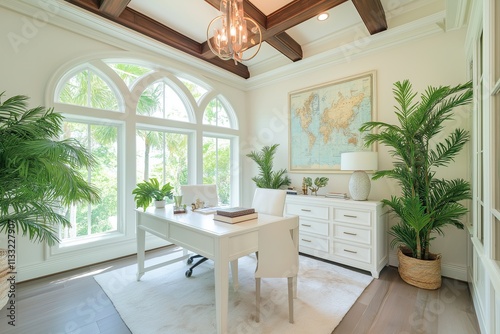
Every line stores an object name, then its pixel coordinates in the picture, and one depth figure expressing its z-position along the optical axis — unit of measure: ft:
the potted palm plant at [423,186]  7.72
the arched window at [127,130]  10.03
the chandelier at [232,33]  5.94
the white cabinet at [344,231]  9.11
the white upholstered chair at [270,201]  8.53
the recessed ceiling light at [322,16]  9.95
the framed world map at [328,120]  11.08
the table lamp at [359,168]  9.35
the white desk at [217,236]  5.38
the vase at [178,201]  8.04
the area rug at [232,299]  6.07
